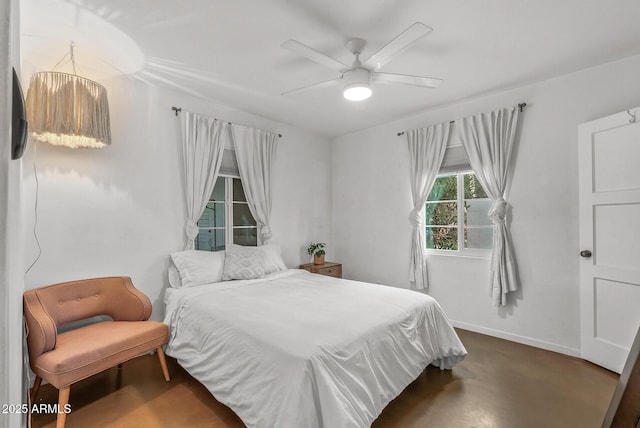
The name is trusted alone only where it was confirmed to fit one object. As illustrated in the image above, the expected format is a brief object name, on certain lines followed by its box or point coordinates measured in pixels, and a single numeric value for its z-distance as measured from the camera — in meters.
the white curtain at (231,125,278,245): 3.62
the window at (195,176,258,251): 3.43
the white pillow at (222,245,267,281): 3.05
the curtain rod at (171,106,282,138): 3.10
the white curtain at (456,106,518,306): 3.09
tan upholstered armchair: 1.78
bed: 1.45
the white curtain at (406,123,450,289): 3.67
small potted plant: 4.26
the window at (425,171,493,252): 3.41
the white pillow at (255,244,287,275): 3.34
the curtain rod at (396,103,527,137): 3.05
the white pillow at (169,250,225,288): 2.83
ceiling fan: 1.92
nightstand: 4.01
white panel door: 2.37
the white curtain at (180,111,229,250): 3.15
